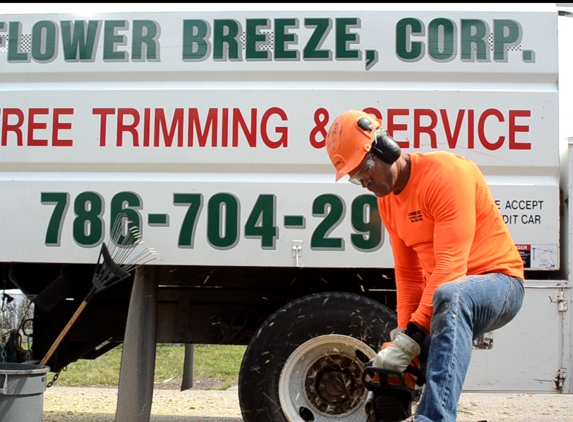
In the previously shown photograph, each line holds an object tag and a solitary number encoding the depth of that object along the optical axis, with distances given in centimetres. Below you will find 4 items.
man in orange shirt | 255
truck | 454
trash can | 452
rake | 456
